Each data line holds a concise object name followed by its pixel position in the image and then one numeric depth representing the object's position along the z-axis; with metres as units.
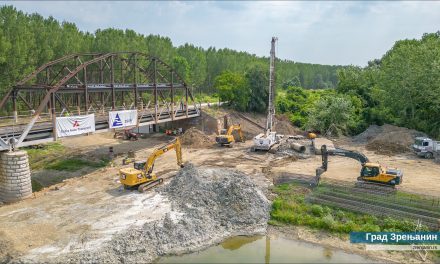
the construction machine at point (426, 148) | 38.72
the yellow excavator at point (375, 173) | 27.16
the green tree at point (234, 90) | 59.75
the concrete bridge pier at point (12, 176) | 25.78
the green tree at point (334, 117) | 52.16
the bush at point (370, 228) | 21.23
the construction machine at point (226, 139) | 43.25
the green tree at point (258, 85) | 61.75
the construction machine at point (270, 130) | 40.56
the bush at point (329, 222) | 21.84
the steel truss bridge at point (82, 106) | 28.31
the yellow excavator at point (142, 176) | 27.14
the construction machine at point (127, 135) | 48.81
